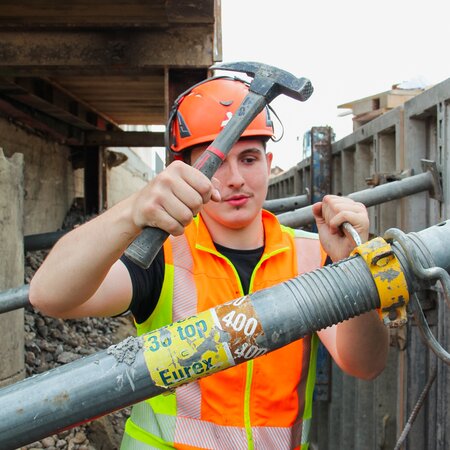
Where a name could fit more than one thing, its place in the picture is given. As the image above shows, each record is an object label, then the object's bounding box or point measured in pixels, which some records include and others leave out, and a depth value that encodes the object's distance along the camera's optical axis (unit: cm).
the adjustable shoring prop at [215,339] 118
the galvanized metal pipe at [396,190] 302
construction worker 163
